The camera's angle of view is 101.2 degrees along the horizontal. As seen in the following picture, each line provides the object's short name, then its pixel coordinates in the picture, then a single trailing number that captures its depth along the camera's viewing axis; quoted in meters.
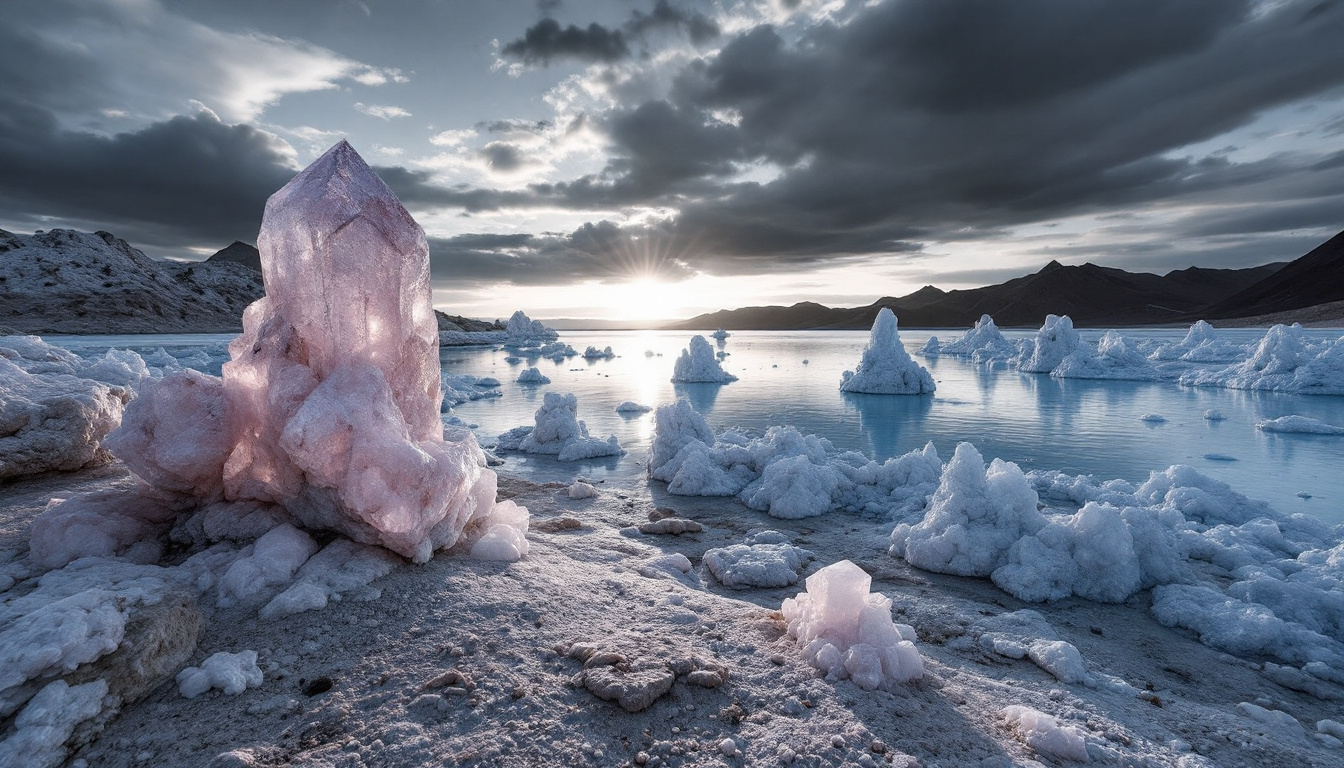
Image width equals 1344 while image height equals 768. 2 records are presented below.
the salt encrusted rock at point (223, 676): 3.07
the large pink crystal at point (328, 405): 4.42
